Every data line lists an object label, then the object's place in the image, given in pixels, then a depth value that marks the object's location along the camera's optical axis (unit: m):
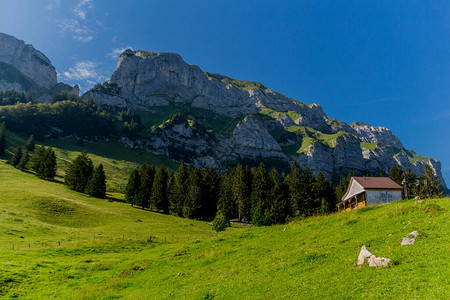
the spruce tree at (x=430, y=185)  81.09
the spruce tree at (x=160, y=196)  93.69
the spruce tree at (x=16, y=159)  117.38
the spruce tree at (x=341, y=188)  101.12
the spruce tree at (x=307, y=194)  77.03
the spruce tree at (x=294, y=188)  78.38
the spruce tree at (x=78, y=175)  100.50
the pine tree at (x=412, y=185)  89.75
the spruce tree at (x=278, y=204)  72.07
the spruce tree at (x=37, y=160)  110.42
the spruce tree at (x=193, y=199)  89.38
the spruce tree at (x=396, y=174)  94.88
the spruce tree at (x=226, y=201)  92.81
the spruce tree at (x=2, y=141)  137.38
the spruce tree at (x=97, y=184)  98.12
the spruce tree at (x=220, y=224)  62.31
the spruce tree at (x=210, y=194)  95.75
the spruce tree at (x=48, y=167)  105.56
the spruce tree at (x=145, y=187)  95.56
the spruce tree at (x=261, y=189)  75.25
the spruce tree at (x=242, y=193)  89.19
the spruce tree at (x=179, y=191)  91.00
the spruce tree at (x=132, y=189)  96.38
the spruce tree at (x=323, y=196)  75.06
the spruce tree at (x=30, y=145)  161.88
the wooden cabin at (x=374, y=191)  50.25
